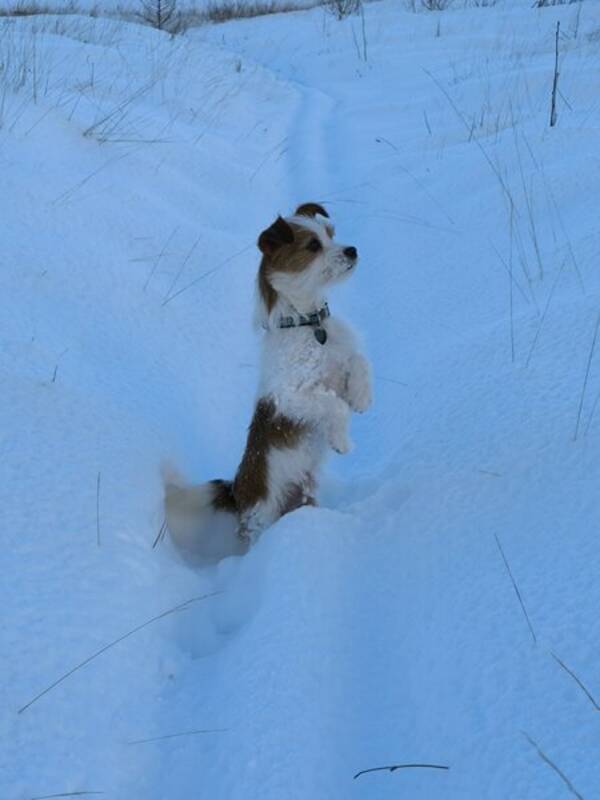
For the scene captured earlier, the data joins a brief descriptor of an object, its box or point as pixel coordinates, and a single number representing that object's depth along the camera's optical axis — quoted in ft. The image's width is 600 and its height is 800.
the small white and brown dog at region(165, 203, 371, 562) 12.59
